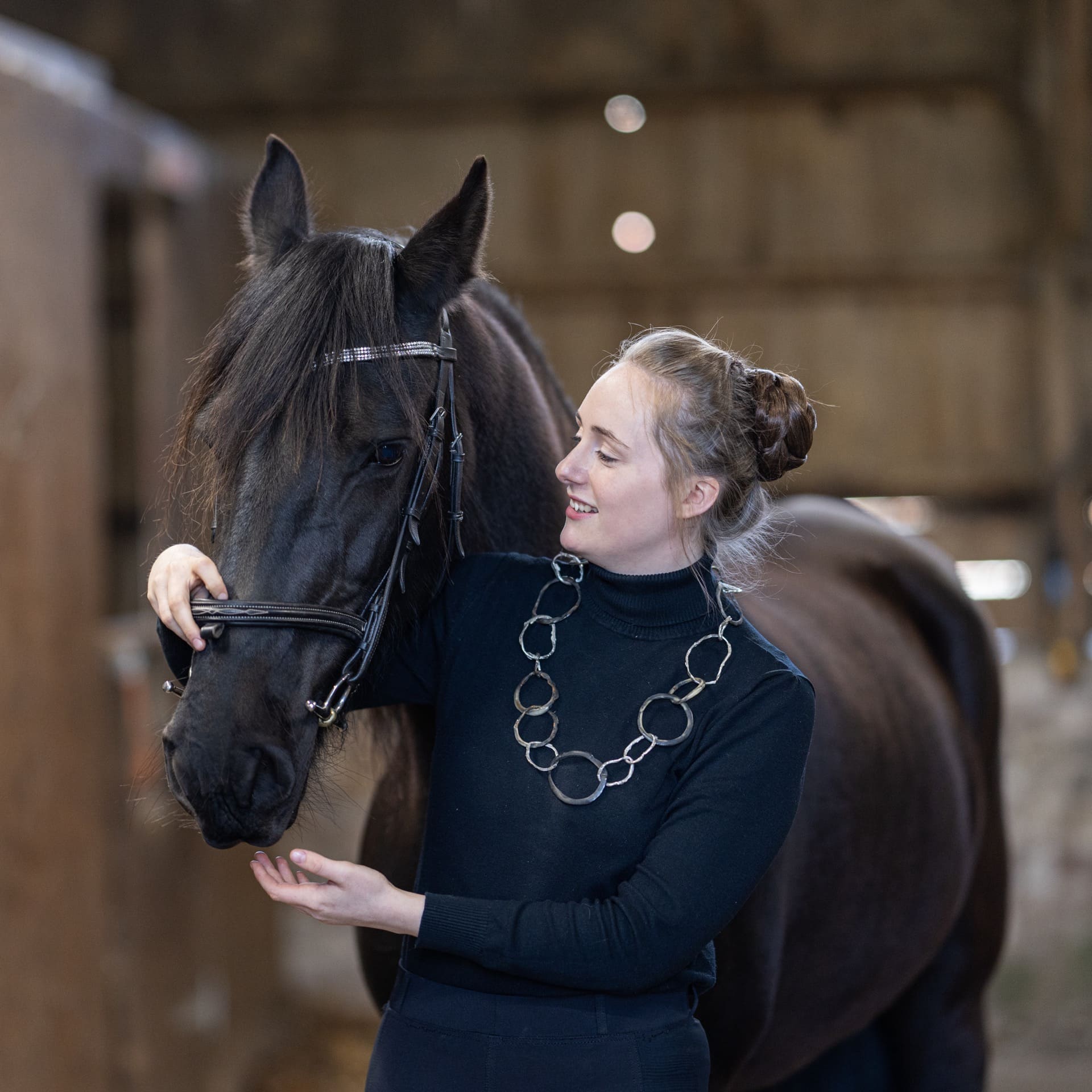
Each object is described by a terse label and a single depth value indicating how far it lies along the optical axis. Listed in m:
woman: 3.39
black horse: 3.47
